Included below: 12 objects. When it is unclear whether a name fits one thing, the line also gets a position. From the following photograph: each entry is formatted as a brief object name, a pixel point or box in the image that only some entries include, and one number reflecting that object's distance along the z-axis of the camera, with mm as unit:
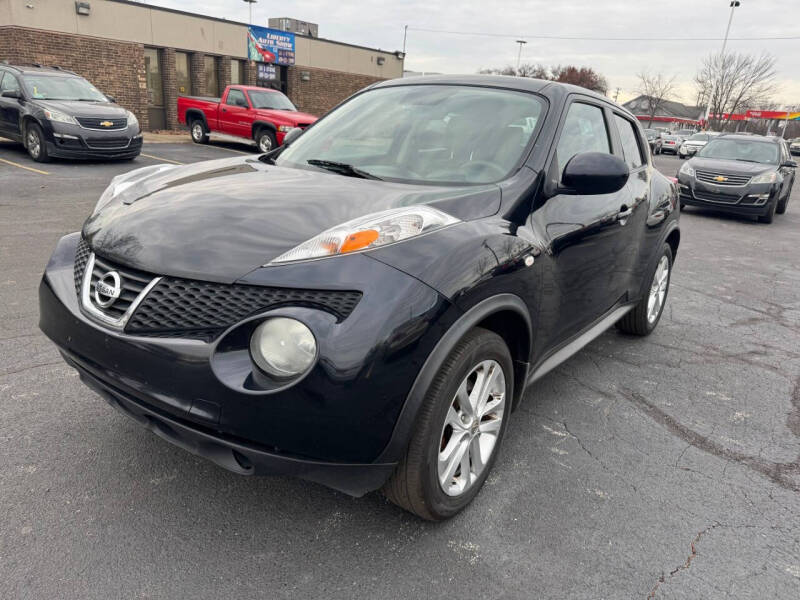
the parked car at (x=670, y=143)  38331
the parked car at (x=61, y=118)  11711
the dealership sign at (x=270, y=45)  25938
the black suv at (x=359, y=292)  1953
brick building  19391
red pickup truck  16219
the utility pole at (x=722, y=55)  51844
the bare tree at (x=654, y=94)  74062
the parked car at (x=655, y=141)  36150
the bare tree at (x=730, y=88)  58312
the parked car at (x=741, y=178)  11422
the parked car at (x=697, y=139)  30780
